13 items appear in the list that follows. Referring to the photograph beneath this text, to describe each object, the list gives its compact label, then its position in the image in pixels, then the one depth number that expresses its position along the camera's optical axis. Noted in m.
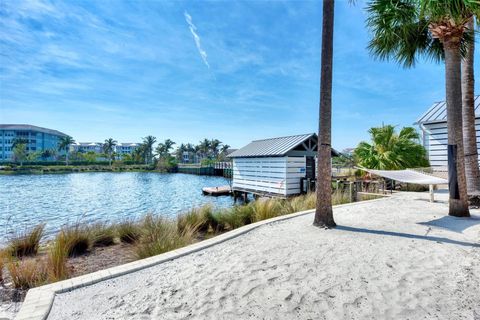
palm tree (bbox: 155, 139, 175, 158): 81.32
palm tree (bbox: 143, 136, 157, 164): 84.50
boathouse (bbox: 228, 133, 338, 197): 13.23
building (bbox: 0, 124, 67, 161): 76.81
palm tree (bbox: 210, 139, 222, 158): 81.62
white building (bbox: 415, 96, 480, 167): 11.56
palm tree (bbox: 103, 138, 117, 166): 83.94
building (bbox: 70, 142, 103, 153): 113.06
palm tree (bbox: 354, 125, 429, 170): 14.11
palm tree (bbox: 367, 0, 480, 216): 5.91
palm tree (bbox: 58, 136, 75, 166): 77.62
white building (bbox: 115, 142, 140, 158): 120.75
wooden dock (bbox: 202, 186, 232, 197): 21.20
